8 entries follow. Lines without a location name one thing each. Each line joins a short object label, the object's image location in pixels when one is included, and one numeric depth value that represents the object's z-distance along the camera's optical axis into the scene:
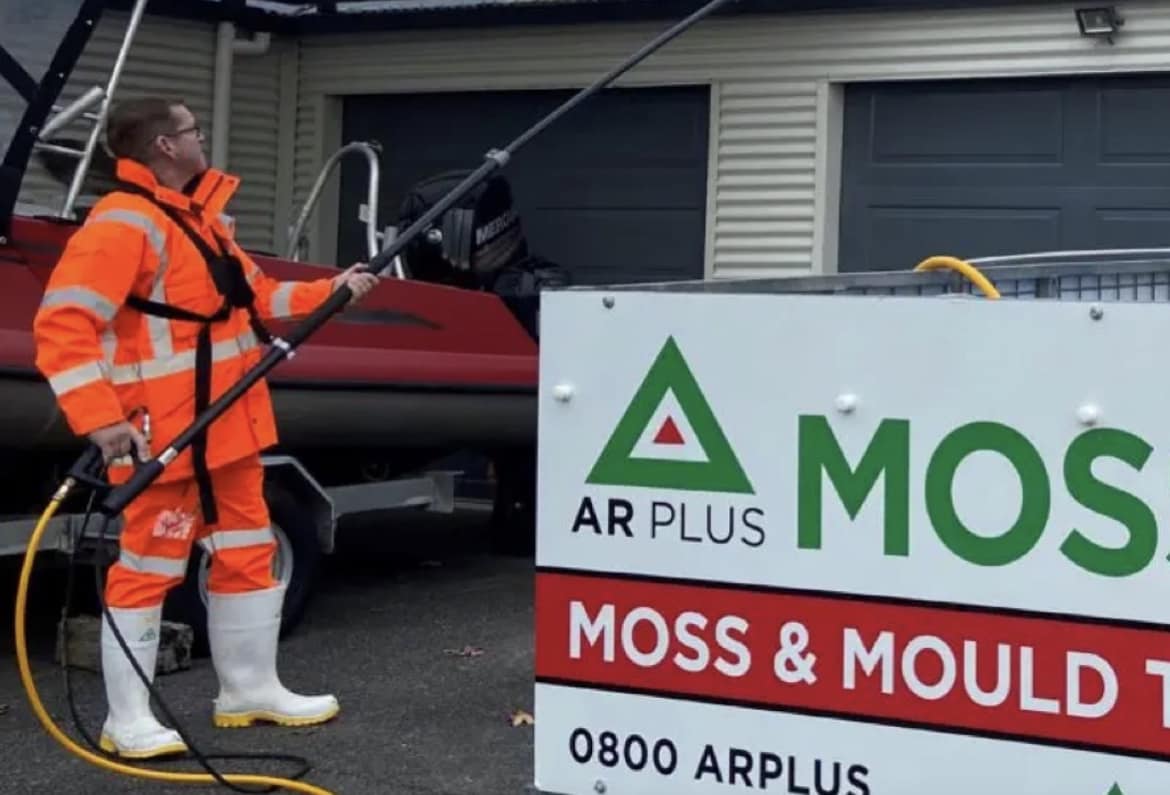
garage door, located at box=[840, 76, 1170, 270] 8.92
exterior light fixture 8.80
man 4.75
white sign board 2.29
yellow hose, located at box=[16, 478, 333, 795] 4.42
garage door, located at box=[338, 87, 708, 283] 10.23
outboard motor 8.03
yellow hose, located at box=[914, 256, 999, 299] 2.91
